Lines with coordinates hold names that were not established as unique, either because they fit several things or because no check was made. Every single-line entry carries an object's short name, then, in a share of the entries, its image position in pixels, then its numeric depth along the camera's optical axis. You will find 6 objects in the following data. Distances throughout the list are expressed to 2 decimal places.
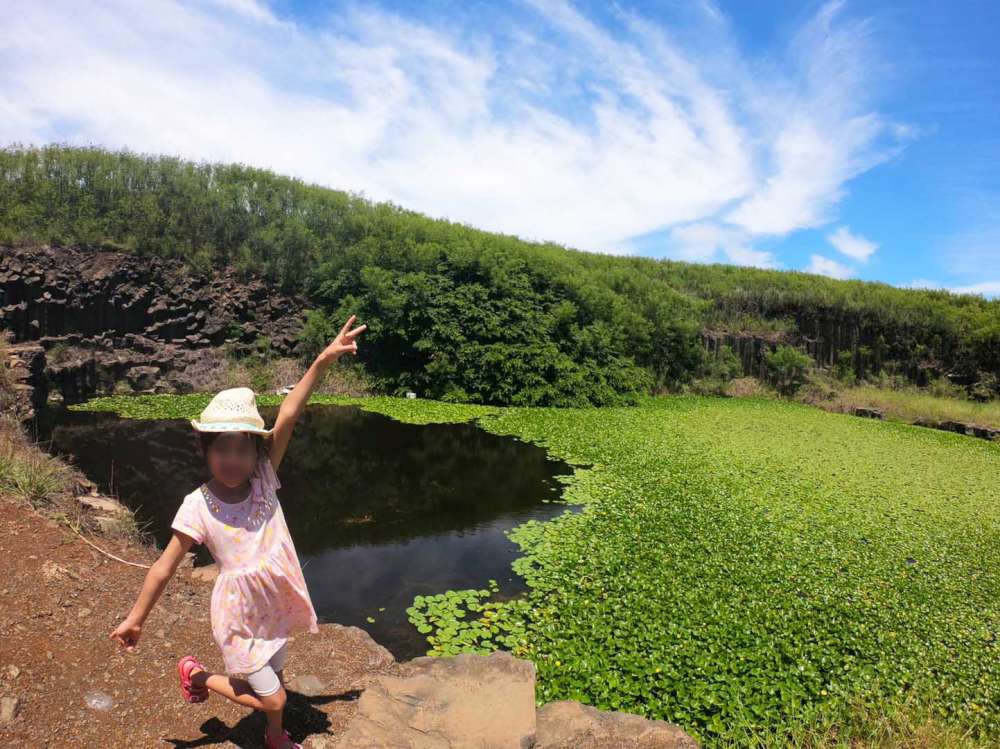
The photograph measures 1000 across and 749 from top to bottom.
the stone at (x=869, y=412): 17.75
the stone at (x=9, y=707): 2.60
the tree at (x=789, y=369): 21.59
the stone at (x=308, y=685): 3.15
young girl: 2.32
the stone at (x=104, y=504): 5.61
